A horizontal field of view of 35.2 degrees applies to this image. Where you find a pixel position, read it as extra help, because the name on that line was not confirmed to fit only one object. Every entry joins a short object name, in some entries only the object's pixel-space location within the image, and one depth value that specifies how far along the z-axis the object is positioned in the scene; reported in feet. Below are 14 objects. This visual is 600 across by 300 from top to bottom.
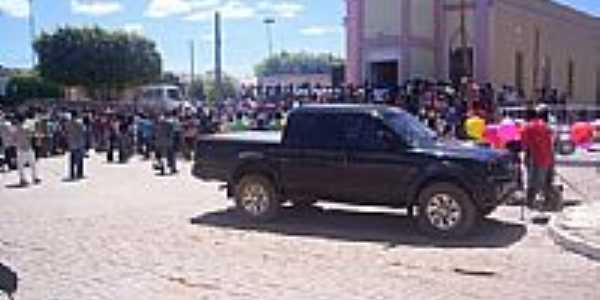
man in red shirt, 49.29
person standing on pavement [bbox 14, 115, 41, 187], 74.38
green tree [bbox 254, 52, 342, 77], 416.13
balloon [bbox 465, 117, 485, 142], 63.16
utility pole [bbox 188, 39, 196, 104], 354.90
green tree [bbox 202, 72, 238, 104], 317.05
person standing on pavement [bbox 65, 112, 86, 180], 77.25
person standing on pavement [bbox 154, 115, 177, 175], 82.53
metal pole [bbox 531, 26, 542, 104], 149.89
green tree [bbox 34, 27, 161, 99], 237.04
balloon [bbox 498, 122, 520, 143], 57.57
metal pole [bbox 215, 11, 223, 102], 133.39
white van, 170.40
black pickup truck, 41.98
